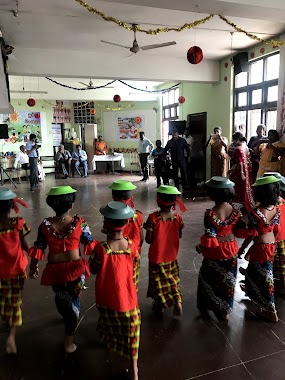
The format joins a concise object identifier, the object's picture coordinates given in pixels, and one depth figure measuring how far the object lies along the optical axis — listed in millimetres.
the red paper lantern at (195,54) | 4664
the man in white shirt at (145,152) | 9883
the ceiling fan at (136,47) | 4578
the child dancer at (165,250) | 2326
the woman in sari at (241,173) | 5227
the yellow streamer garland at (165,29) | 3567
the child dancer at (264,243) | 2266
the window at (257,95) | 6348
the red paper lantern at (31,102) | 9734
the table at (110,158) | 12000
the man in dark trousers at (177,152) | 7855
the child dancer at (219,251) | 2205
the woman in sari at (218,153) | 6922
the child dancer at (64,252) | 1917
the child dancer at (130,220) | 2297
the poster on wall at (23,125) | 12078
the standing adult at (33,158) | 8625
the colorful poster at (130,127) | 12453
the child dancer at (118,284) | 1748
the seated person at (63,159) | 11297
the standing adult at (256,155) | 5895
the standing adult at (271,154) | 5121
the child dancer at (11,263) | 2004
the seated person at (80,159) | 11477
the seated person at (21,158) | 10272
